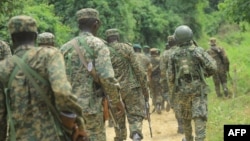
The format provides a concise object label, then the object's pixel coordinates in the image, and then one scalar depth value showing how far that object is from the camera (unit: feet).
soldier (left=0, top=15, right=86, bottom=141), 21.88
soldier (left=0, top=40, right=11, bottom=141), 36.31
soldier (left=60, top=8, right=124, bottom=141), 29.31
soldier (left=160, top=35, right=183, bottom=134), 44.23
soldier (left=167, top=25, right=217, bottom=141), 40.48
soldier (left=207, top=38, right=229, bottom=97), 79.16
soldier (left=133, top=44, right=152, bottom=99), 69.08
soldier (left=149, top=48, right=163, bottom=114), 74.35
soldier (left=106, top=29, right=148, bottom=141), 43.80
